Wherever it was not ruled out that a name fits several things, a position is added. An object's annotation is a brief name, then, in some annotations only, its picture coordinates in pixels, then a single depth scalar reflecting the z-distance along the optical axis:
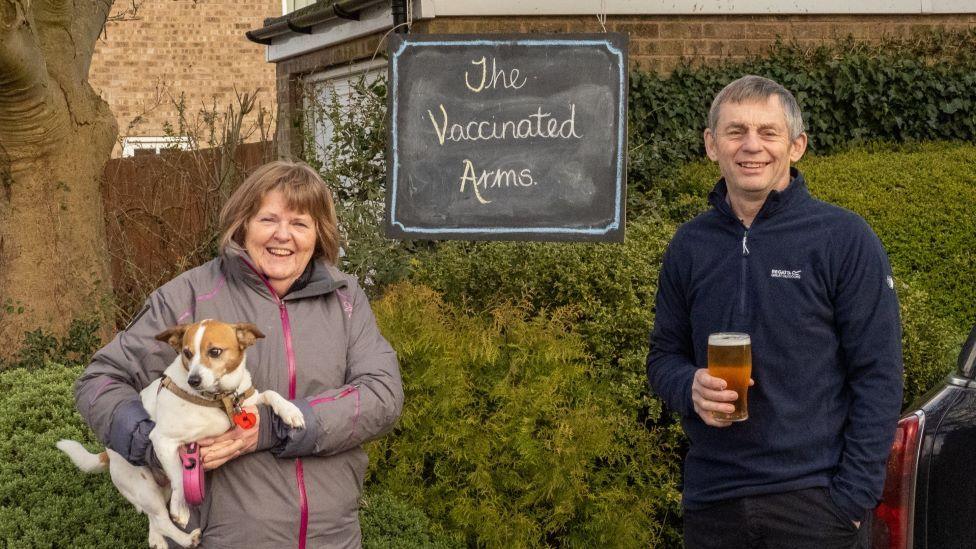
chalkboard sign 5.73
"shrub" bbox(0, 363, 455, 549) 4.20
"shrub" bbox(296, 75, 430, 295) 6.39
